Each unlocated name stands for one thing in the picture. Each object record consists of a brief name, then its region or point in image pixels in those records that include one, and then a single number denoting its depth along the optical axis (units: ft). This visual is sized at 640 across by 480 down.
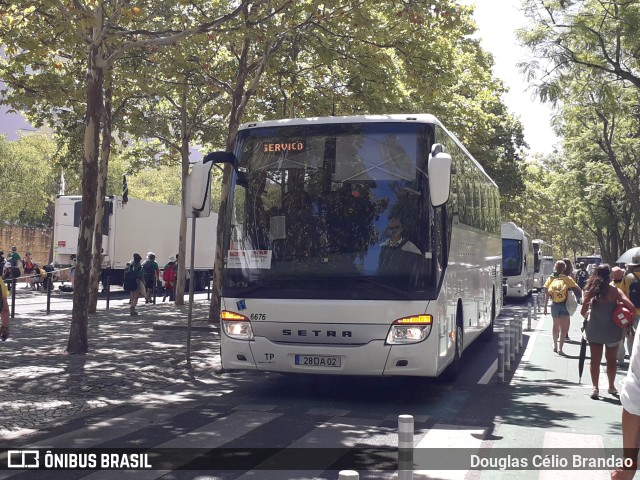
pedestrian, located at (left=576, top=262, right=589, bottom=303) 123.65
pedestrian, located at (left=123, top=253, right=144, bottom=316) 70.13
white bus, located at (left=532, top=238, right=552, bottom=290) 156.80
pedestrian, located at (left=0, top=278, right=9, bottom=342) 26.40
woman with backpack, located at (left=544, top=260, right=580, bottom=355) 47.83
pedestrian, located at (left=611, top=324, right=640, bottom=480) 14.65
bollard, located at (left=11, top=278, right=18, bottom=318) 62.49
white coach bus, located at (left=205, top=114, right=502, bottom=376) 29.48
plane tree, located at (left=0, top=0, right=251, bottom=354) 41.48
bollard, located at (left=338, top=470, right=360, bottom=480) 11.78
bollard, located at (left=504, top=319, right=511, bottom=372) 38.37
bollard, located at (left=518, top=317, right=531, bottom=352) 48.05
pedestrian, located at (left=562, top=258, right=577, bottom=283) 49.16
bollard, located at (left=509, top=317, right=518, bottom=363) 45.55
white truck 100.53
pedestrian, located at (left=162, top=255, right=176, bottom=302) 99.71
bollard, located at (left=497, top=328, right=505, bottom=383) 36.40
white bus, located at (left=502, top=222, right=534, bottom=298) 112.16
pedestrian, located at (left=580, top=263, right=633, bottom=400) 32.17
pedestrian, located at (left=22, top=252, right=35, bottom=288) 120.06
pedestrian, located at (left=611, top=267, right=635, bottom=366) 39.50
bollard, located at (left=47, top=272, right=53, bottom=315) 67.87
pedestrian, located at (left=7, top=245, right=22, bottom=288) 100.16
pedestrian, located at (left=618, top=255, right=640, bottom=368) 39.93
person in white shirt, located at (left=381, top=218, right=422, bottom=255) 29.78
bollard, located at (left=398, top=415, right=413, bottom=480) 14.25
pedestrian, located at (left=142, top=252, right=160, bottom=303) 81.86
